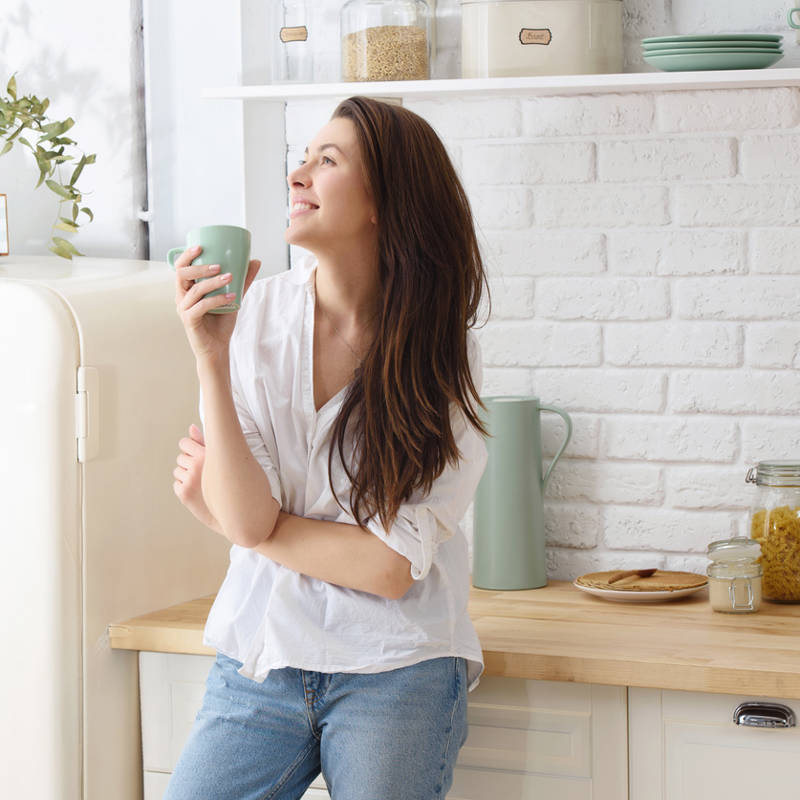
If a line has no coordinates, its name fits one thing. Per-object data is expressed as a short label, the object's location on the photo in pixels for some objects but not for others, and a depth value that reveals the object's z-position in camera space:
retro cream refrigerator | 3.16
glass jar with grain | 3.36
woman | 2.84
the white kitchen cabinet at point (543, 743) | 3.02
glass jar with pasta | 3.24
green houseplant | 3.57
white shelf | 3.23
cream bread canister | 3.33
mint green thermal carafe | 3.36
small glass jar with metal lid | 3.20
